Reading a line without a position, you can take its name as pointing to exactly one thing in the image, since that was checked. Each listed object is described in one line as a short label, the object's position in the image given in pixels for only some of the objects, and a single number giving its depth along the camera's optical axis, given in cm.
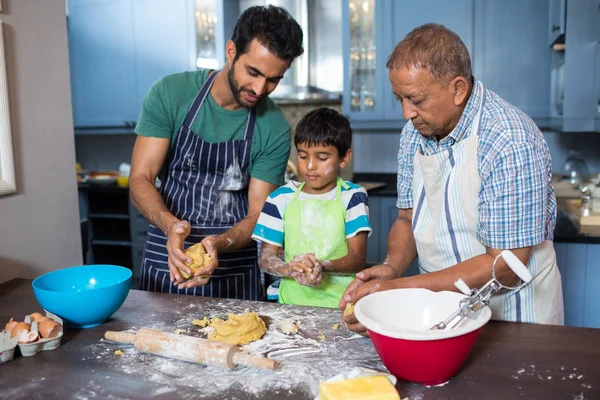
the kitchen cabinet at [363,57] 391
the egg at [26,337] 120
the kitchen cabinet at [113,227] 465
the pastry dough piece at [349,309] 127
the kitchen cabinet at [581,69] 301
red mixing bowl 97
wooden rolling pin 110
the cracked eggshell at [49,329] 123
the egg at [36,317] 127
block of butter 92
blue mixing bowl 131
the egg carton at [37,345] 120
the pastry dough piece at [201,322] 136
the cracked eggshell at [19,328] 122
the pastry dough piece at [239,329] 124
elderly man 126
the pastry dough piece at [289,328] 130
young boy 181
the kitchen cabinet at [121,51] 474
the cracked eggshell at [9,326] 125
